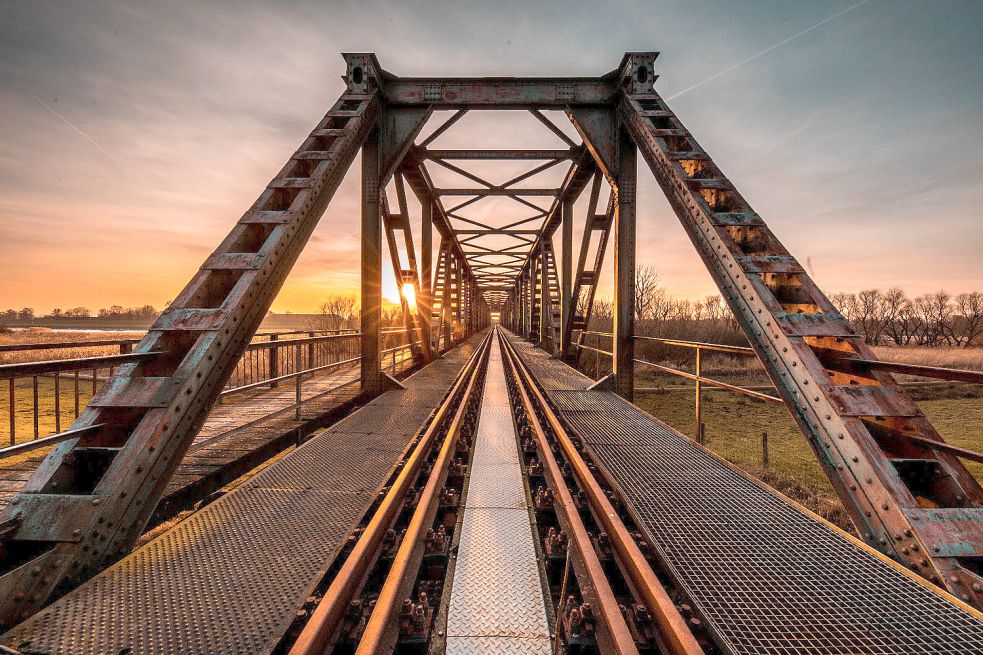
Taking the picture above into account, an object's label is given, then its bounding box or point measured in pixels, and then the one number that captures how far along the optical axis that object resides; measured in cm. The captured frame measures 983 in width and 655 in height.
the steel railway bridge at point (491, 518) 180
